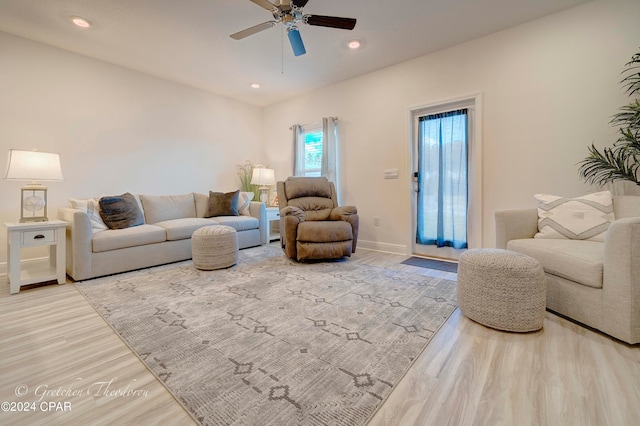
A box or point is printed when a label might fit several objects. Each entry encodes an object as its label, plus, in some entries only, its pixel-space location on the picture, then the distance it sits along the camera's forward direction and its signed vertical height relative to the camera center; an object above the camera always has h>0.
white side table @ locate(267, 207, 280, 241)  4.45 -0.08
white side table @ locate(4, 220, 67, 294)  2.32 -0.30
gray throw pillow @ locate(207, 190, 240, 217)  4.01 +0.11
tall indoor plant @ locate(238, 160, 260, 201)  5.13 +0.67
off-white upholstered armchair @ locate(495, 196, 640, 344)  1.45 -0.39
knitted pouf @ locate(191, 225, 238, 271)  2.89 -0.41
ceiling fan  2.10 +1.61
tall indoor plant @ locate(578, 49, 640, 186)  2.10 +0.50
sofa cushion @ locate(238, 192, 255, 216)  4.29 +0.12
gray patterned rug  1.11 -0.76
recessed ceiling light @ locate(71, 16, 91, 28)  2.61 +1.92
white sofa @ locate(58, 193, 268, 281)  2.62 -0.27
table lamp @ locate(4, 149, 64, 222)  2.39 +0.38
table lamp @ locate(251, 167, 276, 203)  4.58 +0.60
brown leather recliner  3.14 -0.19
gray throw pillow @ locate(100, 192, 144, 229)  2.99 +0.00
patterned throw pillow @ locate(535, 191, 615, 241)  2.05 -0.05
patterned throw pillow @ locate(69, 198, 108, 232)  2.92 +0.02
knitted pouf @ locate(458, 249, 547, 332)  1.60 -0.50
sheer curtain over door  3.25 +0.40
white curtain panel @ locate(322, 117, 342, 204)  4.28 +1.00
